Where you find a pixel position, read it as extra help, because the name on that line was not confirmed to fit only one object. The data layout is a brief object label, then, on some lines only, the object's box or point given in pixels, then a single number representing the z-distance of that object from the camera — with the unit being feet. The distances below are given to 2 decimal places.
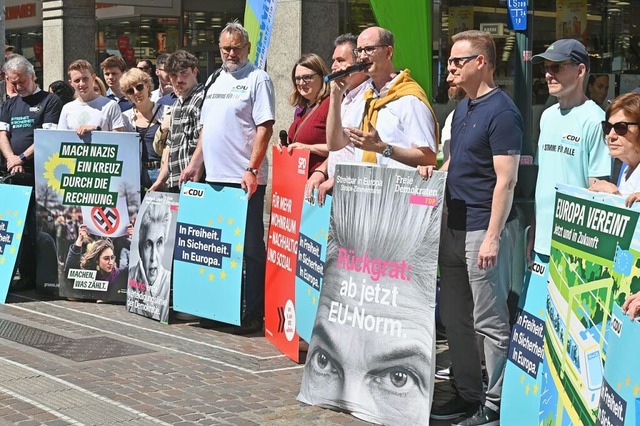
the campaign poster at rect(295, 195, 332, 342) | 21.77
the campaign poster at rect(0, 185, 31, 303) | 31.19
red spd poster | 23.48
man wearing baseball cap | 17.37
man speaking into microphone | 21.62
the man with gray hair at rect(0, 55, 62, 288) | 32.65
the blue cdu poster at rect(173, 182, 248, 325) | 26.09
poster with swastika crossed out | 30.04
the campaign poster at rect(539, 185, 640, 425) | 13.62
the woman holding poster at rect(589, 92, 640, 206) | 15.33
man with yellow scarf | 19.44
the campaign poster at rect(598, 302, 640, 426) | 12.79
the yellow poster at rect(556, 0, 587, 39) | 46.18
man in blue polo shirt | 17.38
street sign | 22.74
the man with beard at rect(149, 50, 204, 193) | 27.96
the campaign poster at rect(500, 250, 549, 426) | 16.87
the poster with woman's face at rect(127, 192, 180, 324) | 27.76
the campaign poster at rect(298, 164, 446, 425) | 18.04
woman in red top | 24.38
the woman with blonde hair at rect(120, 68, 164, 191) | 30.68
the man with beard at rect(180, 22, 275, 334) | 26.37
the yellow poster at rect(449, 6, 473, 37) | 47.50
